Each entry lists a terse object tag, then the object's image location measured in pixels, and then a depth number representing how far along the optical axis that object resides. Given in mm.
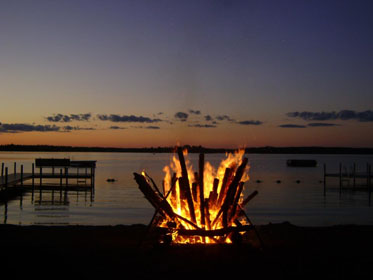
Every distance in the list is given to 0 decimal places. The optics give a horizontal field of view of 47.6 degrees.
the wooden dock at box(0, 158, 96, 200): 31466
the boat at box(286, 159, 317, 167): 112000
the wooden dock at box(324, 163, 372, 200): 43266
